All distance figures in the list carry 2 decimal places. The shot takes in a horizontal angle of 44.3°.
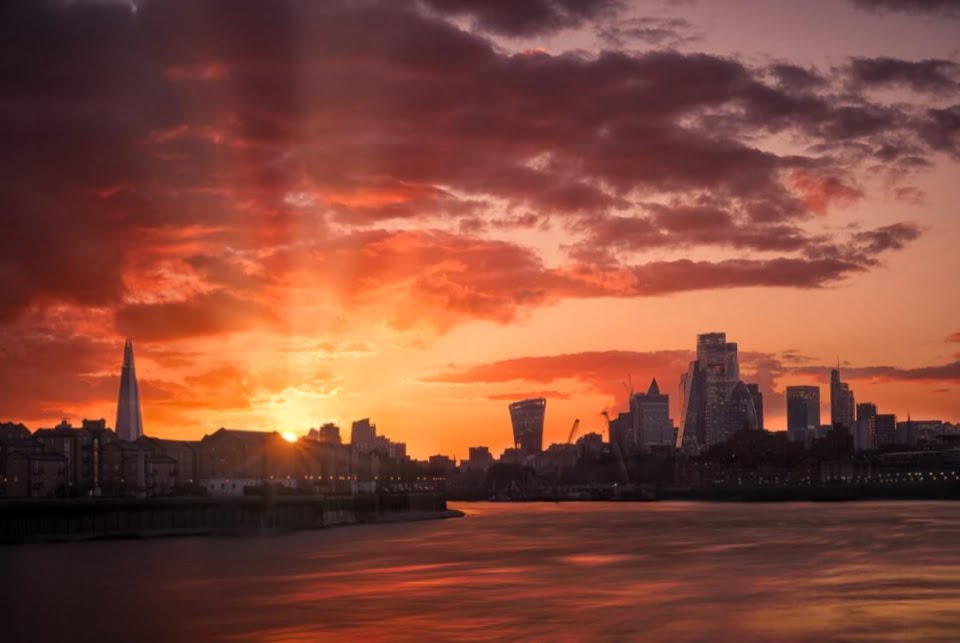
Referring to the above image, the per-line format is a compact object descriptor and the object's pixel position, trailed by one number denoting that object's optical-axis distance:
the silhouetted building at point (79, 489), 183.60
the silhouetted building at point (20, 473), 190.25
